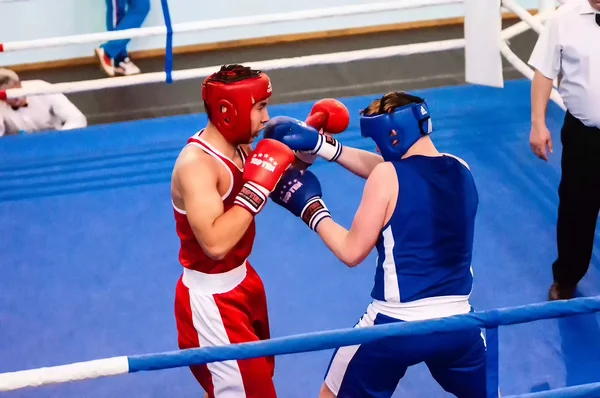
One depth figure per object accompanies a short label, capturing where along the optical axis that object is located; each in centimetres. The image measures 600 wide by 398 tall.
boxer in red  410
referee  561
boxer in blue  409
